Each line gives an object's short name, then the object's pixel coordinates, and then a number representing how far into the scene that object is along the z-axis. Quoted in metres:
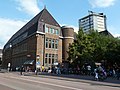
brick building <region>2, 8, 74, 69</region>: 23.70
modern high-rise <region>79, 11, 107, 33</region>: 58.70
